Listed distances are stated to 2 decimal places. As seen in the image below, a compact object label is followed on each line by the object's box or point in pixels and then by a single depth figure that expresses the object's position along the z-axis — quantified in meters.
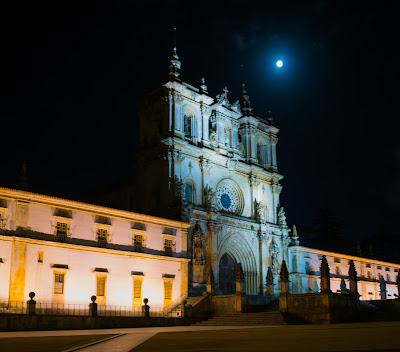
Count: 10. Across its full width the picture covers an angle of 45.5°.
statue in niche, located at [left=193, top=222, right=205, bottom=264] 44.62
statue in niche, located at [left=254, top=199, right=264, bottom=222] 53.28
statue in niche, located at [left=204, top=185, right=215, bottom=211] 47.78
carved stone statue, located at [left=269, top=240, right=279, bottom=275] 53.22
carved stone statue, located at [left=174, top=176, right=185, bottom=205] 44.38
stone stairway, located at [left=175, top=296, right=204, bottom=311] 38.23
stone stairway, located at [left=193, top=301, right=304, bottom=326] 32.97
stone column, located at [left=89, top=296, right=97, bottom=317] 29.74
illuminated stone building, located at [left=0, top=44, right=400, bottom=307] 32.81
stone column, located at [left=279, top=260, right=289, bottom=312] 35.38
